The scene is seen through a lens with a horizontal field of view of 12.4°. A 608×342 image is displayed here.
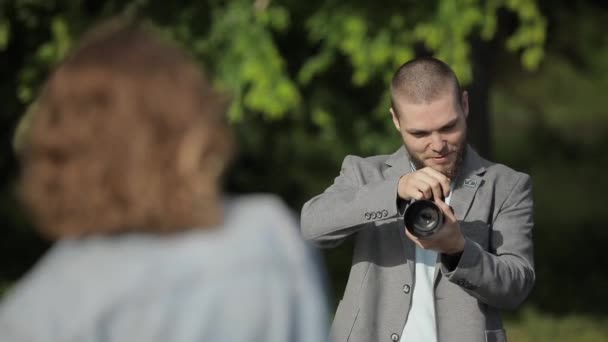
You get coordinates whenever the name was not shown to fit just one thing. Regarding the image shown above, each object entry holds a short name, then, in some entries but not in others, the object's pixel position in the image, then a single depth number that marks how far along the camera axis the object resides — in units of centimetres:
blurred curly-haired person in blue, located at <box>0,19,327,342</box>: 437
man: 557
